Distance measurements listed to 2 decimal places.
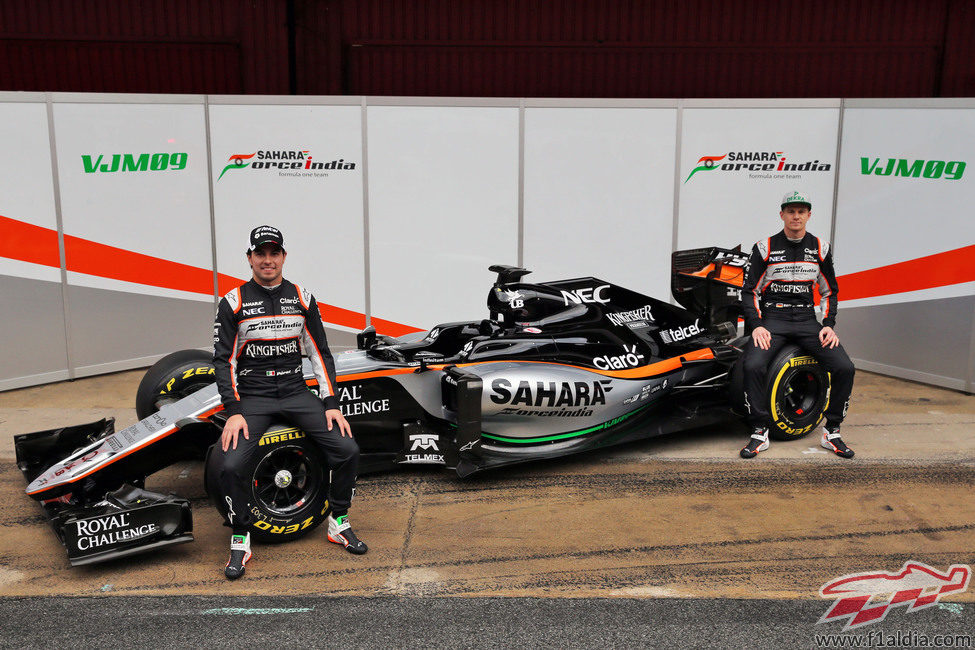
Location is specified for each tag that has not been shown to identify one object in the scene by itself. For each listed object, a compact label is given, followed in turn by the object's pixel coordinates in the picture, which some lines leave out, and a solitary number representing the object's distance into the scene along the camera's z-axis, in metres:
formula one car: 4.68
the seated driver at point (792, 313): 6.16
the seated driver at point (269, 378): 4.44
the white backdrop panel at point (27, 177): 7.62
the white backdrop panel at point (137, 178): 7.93
